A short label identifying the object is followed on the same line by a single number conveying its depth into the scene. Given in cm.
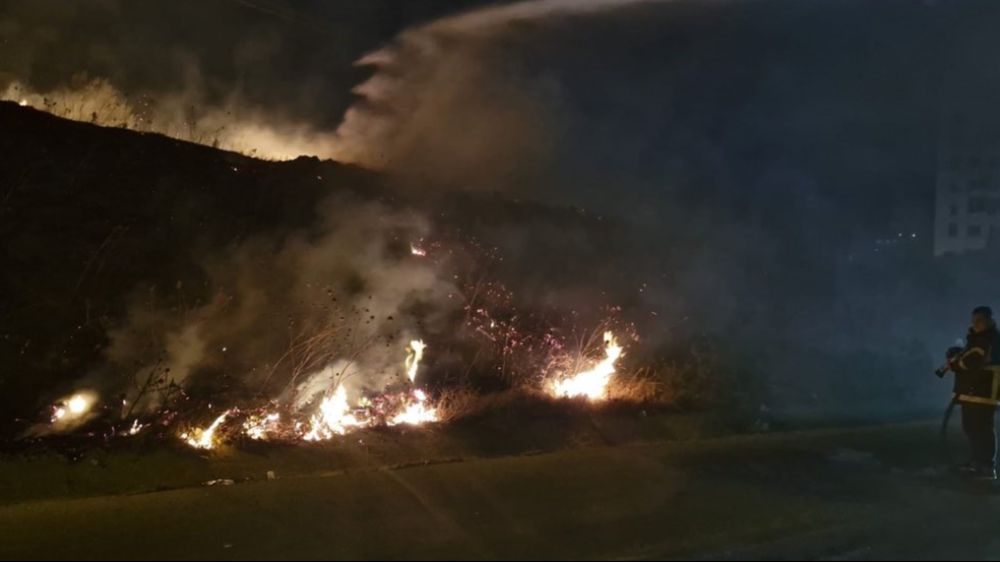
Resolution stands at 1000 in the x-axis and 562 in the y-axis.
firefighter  808
